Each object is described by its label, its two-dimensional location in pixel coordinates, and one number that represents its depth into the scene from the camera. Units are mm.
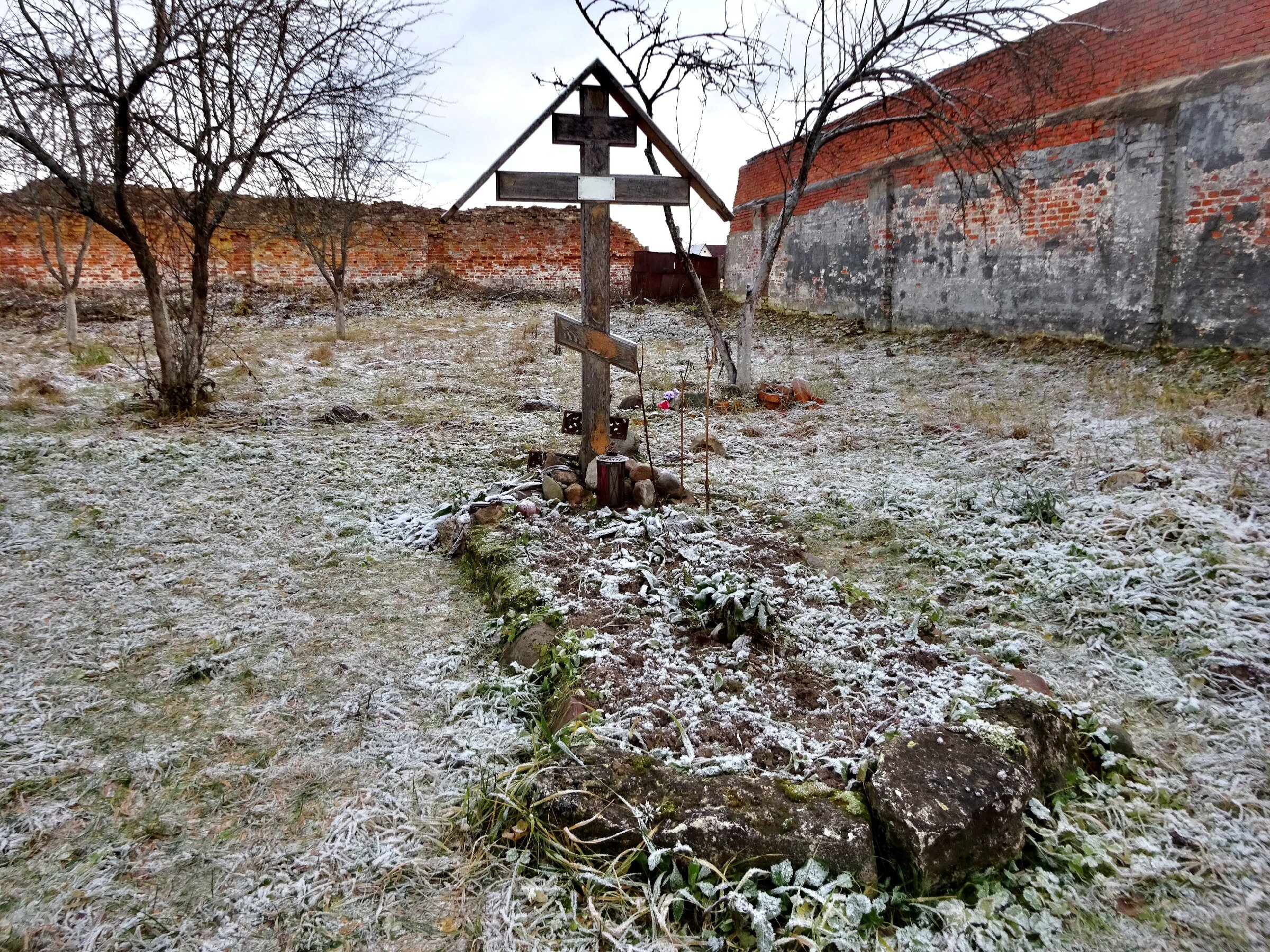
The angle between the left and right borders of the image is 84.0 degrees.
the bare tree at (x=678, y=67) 8320
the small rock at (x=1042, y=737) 2203
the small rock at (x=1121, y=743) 2365
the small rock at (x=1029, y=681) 2611
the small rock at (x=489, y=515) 4410
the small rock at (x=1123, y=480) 4348
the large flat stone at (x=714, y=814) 1870
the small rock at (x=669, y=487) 4613
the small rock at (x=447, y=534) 4332
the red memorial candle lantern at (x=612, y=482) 4375
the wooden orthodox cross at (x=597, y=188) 4441
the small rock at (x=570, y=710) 2447
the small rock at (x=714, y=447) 6191
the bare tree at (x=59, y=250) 10547
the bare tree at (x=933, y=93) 7359
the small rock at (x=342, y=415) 7246
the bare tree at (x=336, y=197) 7754
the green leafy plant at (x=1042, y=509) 4152
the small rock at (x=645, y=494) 4410
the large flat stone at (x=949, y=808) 1850
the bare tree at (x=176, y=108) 6070
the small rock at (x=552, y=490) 4594
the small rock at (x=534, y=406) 7867
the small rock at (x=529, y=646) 2914
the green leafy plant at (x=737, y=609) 2990
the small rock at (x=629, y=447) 5395
